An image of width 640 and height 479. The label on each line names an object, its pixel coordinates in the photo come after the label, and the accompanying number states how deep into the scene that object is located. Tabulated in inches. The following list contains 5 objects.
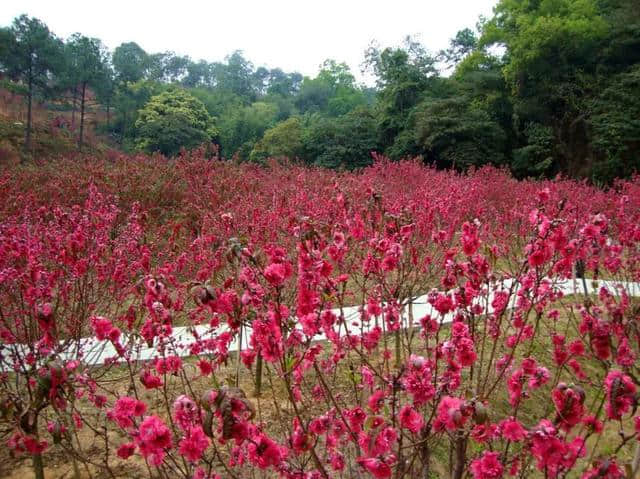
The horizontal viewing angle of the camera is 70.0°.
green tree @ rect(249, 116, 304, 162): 792.9
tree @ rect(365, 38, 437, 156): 749.9
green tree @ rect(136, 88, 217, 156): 912.3
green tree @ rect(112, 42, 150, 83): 1007.0
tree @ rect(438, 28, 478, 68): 1031.0
